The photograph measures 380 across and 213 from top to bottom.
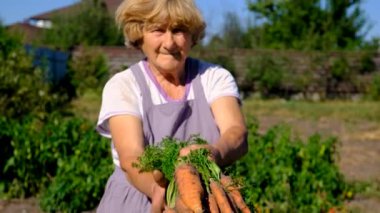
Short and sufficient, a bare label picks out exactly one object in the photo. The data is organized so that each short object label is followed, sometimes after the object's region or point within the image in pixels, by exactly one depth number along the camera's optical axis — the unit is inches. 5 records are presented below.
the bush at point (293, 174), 275.4
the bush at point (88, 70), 949.8
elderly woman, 108.6
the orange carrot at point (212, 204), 88.3
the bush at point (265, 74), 1005.2
